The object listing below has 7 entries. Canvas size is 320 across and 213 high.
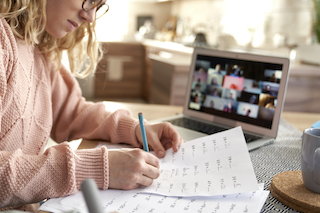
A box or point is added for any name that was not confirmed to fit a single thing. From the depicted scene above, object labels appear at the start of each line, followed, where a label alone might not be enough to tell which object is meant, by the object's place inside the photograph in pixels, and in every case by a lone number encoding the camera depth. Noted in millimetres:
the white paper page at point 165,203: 493
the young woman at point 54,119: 534
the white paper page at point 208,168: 546
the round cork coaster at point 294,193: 505
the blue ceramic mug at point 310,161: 517
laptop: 912
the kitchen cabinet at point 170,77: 1951
